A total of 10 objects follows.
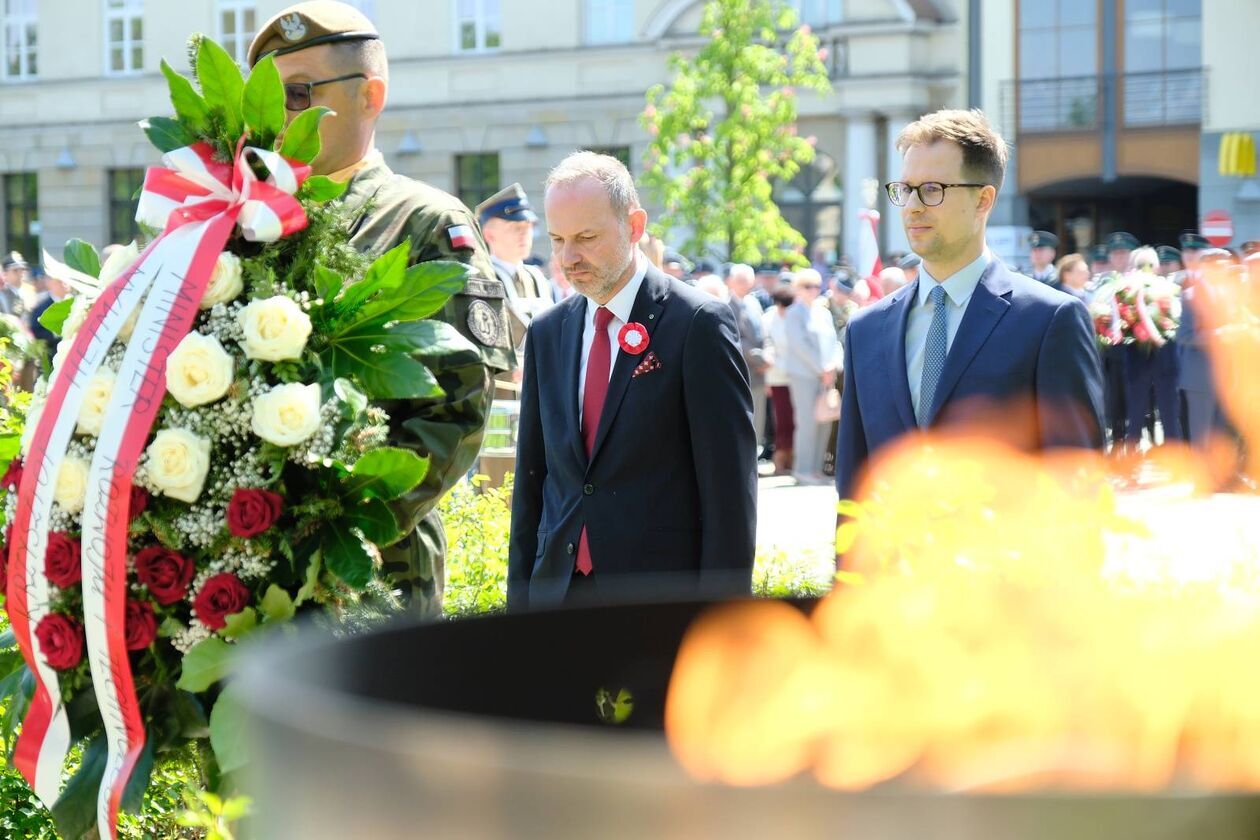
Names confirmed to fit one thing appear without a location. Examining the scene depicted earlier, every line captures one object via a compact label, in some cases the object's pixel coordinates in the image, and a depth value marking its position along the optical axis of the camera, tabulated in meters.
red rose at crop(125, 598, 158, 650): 2.82
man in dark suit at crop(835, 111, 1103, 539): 3.63
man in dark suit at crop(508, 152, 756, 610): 3.82
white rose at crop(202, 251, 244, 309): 2.87
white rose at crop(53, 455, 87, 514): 2.80
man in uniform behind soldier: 8.70
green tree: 23.31
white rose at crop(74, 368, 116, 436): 2.81
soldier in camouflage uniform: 3.31
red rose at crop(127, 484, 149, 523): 2.80
